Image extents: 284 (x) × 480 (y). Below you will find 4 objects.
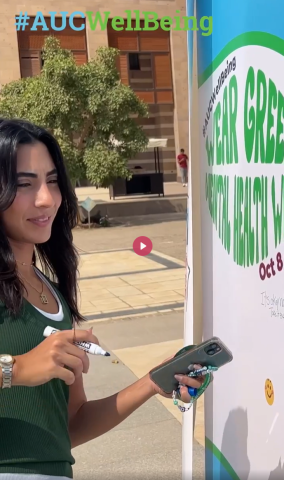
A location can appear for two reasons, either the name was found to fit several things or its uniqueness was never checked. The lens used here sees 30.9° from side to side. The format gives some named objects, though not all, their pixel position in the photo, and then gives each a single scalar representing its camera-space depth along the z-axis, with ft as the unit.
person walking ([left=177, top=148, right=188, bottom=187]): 70.69
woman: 3.65
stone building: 70.38
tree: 38.70
